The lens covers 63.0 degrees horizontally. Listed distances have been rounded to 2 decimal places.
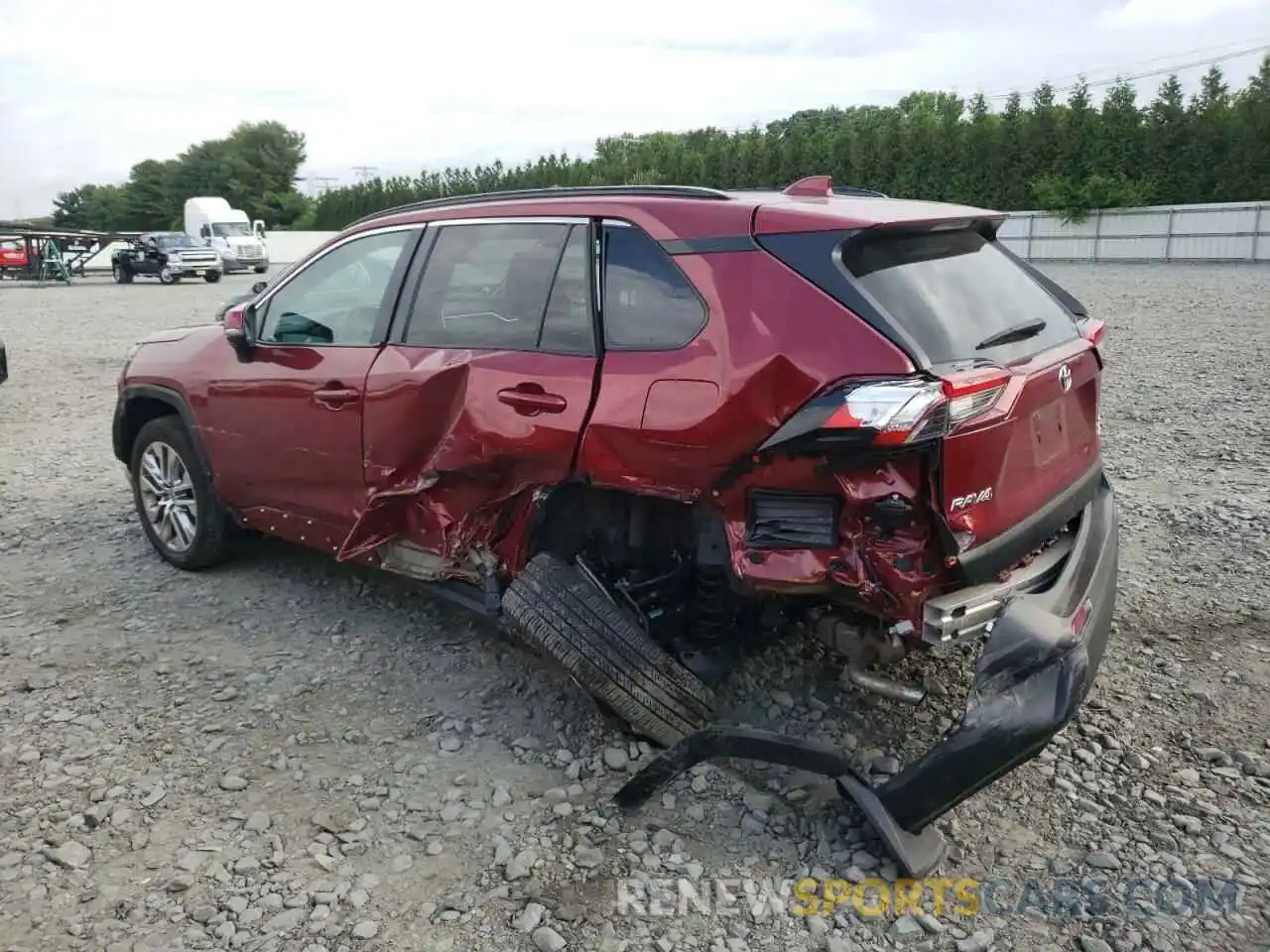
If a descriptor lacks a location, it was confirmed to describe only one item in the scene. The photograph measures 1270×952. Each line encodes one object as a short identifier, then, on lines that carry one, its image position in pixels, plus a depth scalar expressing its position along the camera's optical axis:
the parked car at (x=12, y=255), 35.50
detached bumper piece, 2.81
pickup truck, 32.69
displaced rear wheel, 3.44
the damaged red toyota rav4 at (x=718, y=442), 2.92
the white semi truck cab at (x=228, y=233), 37.47
